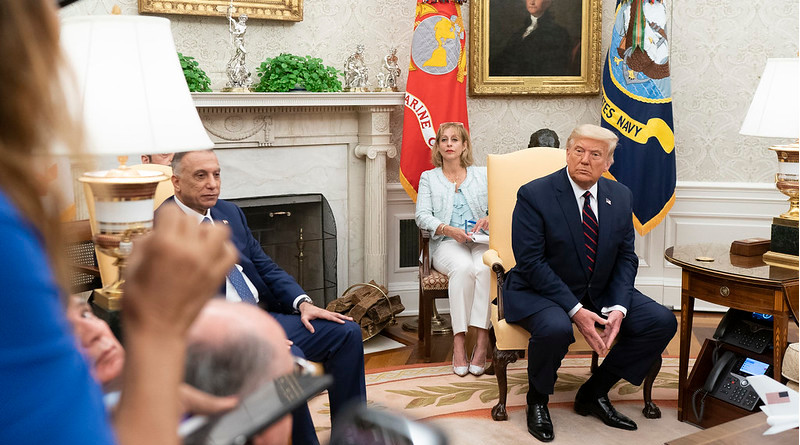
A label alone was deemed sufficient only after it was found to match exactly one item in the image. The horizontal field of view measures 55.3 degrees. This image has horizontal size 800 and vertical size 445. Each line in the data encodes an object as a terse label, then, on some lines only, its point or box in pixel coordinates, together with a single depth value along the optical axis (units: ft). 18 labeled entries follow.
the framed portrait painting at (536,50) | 18.22
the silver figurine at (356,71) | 16.92
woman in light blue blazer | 14.19
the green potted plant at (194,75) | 14.66
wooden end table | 10.56
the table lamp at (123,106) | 5.96
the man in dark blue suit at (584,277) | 11.55
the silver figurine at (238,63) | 15.57
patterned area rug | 11.51
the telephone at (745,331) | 11.33
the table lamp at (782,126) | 11.07
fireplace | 15.98
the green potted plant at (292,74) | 15.84
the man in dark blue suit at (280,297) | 10.04
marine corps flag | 16.55
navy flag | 16.74
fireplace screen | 16.87
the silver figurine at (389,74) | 17.35
